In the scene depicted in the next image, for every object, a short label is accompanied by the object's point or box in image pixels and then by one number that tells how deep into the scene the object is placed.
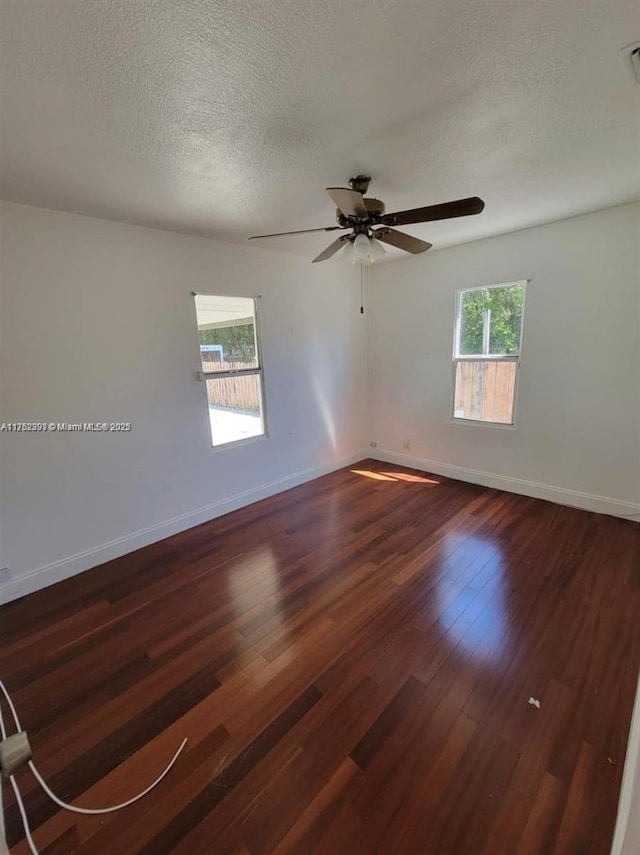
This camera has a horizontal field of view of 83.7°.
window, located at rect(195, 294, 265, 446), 3.31
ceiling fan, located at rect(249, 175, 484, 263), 1.80
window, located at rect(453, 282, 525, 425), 3.58
